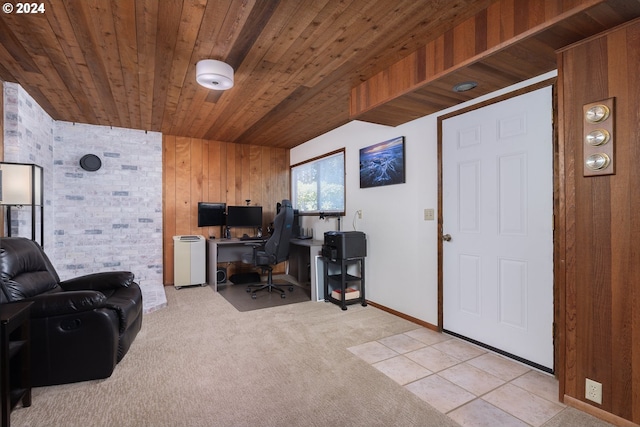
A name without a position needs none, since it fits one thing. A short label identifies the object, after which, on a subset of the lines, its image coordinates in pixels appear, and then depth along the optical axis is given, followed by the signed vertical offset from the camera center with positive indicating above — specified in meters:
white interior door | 2.27 -0.10
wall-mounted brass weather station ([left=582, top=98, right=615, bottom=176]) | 1.68 +0.42
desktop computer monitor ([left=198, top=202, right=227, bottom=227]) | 5.20 +0.01
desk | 4.18 -0.68
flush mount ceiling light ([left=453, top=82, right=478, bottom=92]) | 2.36 +0.99
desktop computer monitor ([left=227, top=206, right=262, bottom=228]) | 5.25 -0.02
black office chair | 4.29 -0.41
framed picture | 3.48 +0.60
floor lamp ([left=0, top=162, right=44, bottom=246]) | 2.67 +0.27
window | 4.68 +0.50
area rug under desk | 3.93 -1.14
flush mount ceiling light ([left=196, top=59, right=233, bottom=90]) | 2.50 +1.15
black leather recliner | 2.04 -0.75
